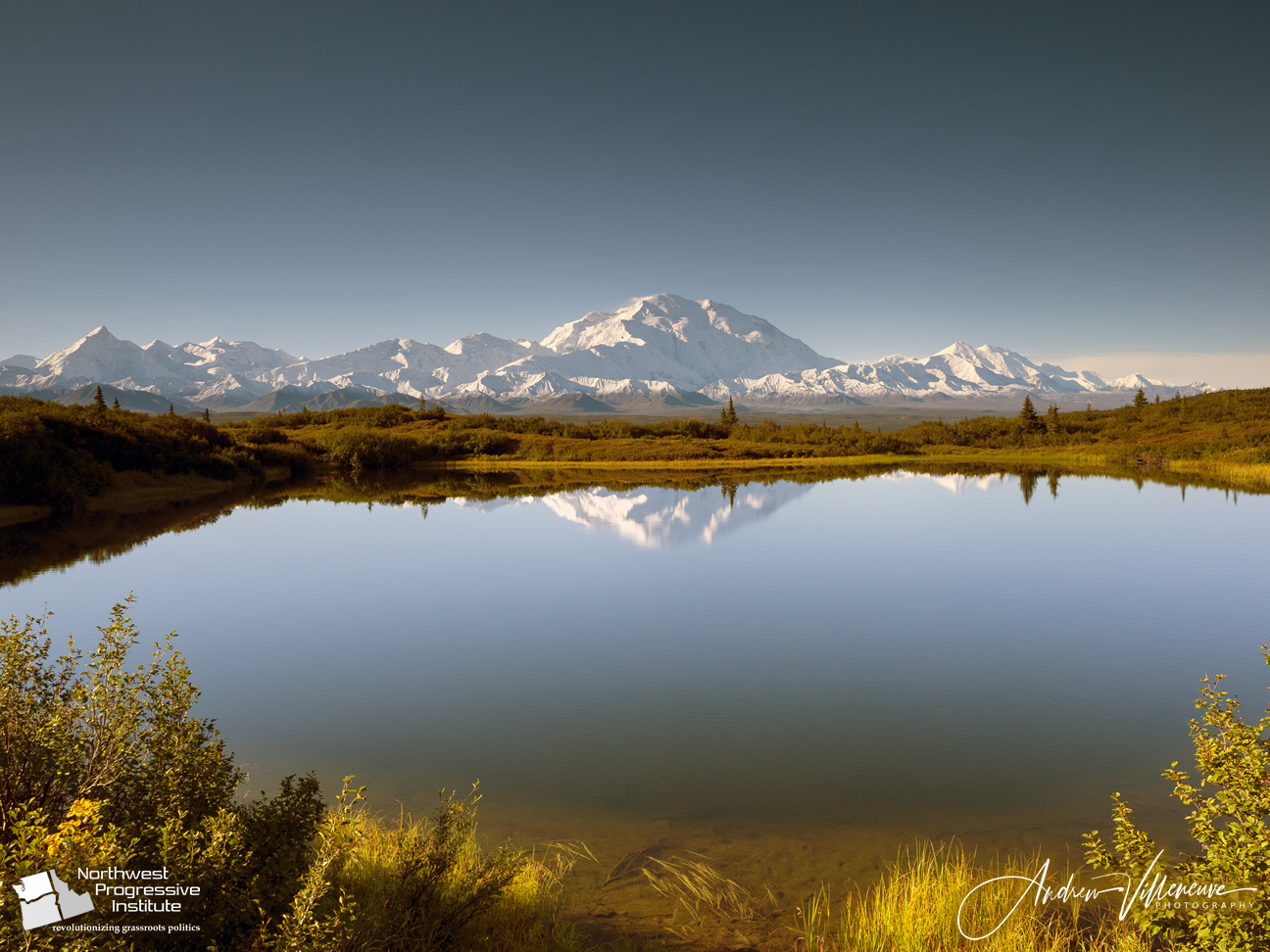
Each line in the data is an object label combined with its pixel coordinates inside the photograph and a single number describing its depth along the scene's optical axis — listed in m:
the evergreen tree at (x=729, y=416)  135.62
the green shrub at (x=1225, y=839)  3.83
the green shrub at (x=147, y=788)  3.84
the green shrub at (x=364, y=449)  84.56
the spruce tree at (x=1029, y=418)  123.75
